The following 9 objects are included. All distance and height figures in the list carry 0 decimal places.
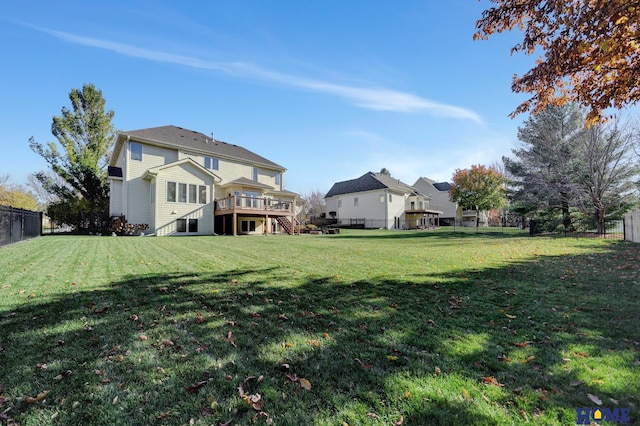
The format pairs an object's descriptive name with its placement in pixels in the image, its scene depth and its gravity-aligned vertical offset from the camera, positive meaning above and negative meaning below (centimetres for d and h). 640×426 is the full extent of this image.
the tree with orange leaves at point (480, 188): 3956 +418
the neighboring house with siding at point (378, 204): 3641 +202
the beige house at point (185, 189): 2038 +246
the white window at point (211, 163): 2444 +502
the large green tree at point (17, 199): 2584 +209
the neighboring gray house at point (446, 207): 4909 +186
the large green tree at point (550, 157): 2025 +452
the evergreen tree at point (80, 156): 2345 +568
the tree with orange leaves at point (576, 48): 491 +332
